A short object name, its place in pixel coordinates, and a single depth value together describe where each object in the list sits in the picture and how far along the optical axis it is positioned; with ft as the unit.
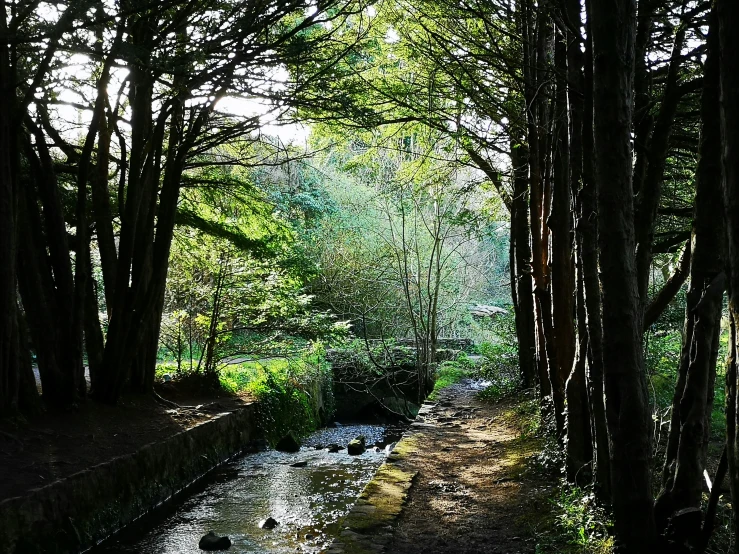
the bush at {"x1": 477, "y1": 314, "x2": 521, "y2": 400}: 38.65
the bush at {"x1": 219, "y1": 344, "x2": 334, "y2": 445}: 40.91
